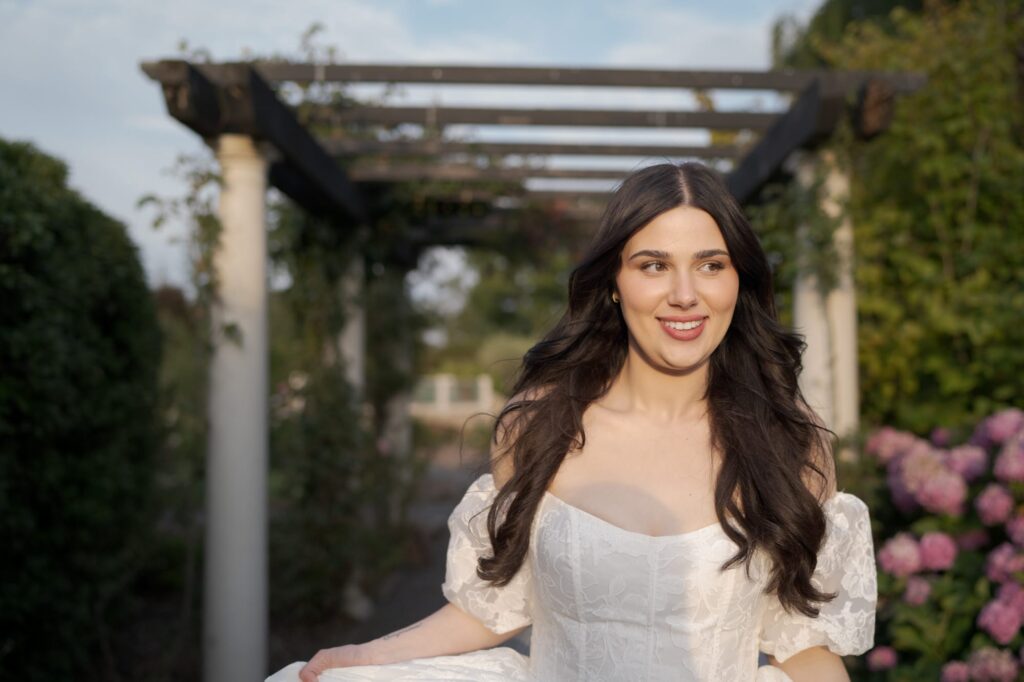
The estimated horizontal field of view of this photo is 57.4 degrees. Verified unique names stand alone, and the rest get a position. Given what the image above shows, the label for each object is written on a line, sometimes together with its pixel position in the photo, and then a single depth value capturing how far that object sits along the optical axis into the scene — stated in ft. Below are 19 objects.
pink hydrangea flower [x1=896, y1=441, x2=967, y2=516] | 11.59
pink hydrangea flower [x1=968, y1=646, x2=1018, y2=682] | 9.71
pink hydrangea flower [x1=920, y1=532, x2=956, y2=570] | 11.32
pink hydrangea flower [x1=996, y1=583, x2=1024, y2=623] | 9.91
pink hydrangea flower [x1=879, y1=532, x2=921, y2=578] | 11.34
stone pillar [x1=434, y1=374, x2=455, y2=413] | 74.02
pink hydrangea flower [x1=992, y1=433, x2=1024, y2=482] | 10.69
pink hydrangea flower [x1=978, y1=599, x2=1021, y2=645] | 9.84
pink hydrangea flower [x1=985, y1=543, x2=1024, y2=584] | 10.23
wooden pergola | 12.59
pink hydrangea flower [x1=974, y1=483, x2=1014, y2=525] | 10.92
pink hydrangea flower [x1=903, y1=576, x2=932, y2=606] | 11.24
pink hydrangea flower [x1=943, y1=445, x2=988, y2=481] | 11.84
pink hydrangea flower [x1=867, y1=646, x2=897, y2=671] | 11.07
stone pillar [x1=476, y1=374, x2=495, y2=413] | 71.31
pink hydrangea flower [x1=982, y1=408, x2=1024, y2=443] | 11.68
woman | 6.06
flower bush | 10.13
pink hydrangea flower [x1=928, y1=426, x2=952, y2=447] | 13.51
